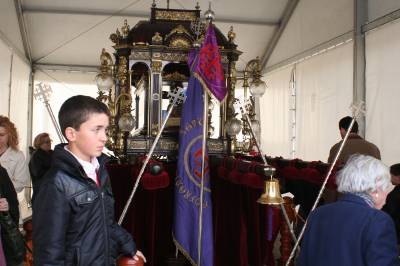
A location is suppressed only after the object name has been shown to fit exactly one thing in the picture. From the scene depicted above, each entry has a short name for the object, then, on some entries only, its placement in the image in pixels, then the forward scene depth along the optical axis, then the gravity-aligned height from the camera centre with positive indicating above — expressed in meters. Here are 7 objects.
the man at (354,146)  4.86 -0.06
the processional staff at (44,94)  3.06 +0.26
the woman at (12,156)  4.39 -0.18
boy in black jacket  1.92 -0.25
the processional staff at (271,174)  3.35 -0.24
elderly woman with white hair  1.93 -0.34
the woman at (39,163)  4.14 -0.23
